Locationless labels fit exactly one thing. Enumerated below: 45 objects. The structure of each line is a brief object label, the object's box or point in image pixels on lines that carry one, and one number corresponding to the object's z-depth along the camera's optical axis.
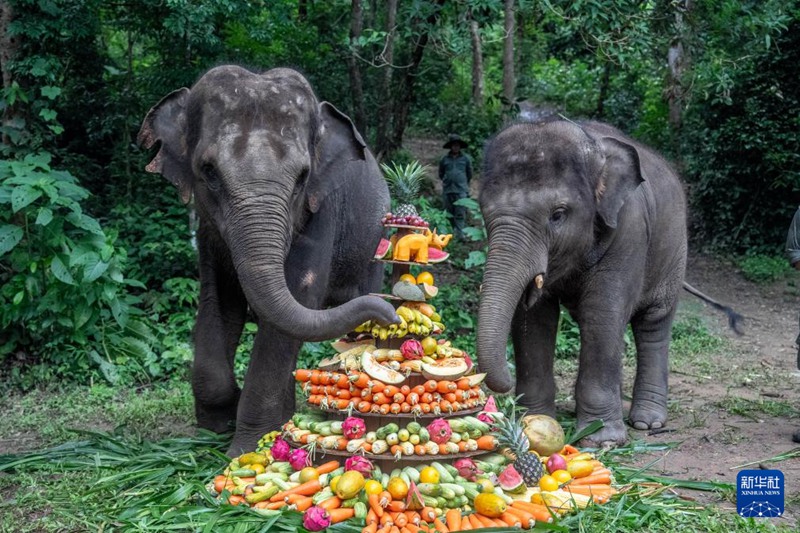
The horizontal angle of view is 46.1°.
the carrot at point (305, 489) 4.99
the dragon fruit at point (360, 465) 4.97
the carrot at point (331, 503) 4.82
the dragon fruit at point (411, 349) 5.30
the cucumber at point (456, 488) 4.92
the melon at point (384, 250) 5.61
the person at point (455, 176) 14.54
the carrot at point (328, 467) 5.12
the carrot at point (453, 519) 4.71
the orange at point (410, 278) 5.50
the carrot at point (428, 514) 4.76
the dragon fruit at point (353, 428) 5.12
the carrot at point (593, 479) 5.41
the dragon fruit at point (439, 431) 5.12
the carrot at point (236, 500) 5.04
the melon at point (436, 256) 5.67
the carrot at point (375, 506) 4.76
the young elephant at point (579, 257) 6.15
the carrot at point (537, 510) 4.88
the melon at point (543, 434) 5.86
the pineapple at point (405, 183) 5.92
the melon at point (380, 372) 5.21
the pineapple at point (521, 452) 5.27
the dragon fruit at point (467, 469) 5.15
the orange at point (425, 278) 5.55
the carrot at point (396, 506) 4.80
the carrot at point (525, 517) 4.77
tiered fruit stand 4.83
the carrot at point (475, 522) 4.75
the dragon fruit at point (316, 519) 4.66
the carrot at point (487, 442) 5.35
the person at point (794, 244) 6.73
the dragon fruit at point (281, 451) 5.33
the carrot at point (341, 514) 4.76
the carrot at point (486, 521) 4.75
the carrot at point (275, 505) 4.93
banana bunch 5.33
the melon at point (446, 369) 5.27
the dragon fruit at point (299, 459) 5.17
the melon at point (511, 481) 5.07
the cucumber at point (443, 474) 5.01
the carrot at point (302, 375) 5.55
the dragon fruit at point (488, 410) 5.53
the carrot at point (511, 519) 4.75
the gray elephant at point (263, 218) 5.23
